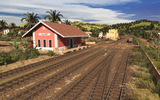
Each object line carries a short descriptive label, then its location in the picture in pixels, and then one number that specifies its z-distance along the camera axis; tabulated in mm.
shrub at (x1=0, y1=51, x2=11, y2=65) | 13984
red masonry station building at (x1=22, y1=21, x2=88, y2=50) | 21906
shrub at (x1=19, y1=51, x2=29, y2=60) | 16623
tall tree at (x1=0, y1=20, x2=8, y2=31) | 66950
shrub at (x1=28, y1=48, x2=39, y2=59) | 18109
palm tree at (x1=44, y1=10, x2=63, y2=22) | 39338
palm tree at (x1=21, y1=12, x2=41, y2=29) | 35188
